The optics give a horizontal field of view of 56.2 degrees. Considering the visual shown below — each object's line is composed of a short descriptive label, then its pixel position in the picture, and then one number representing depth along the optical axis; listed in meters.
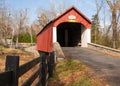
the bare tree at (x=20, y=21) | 31.72
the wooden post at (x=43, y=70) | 3.37
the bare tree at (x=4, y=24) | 28.10
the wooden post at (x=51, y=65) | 4.55
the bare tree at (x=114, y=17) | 12.94
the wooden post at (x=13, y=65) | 1.56
